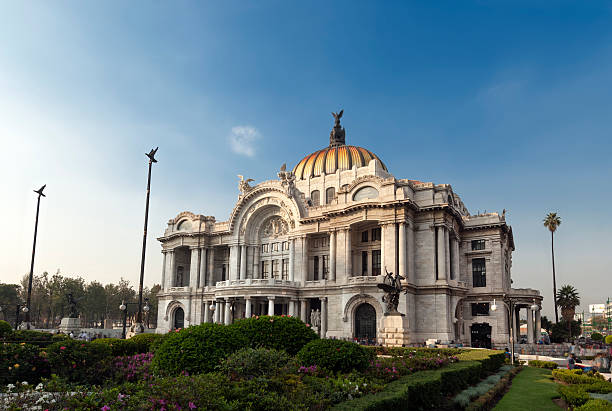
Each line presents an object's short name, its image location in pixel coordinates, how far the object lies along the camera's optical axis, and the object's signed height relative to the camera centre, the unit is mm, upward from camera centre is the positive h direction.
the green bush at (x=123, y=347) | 23522 -2893
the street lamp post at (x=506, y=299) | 50303 -208
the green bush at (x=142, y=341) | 24906 -2763
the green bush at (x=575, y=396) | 14812 -3088
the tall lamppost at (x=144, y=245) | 37656 +3539
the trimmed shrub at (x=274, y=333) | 17188 -1476
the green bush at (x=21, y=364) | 15258 -2496
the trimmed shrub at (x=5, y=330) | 28719 -2764
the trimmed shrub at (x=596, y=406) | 12523 -2882
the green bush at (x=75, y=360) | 15305 -2329
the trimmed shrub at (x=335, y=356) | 14703 -1953
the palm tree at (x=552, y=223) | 71562 +11273
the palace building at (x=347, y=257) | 45781 +4087
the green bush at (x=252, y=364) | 12891 -1996
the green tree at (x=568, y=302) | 69562 -550
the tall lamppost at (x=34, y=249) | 48138 +4194
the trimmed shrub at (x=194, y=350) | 13828 -1752
